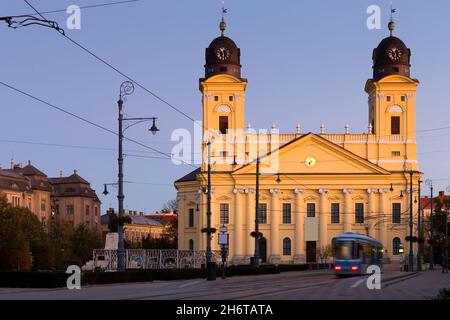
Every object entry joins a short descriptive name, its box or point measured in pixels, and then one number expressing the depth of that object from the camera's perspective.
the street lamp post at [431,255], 94.19
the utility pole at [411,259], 85.13
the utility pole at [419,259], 88.84
